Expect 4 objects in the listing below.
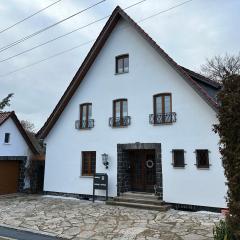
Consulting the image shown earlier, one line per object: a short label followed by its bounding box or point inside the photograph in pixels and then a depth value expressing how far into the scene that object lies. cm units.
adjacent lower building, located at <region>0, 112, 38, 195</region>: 1919
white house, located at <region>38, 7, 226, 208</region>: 1303
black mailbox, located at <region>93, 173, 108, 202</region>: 1505
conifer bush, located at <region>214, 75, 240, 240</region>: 642
